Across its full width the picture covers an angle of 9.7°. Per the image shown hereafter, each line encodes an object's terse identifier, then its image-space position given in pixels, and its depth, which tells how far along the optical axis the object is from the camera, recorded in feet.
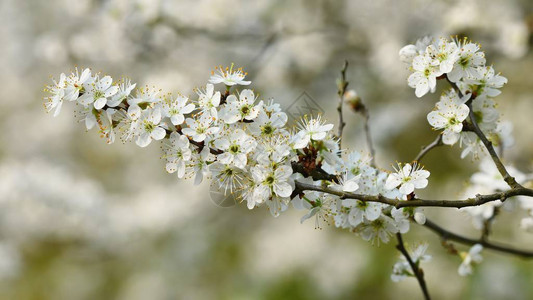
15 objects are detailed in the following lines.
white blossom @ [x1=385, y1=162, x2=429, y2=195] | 3.92
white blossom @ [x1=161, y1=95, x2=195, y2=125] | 3.93
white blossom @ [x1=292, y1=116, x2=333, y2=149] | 3.92
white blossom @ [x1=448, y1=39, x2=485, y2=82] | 3.95
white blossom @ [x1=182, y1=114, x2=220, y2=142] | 3.91
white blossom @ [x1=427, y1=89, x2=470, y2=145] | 3.97
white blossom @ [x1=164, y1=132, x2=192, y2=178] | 3.92
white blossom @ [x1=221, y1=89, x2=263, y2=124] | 3.92
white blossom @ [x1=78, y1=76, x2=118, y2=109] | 3.95
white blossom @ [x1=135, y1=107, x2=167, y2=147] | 3.93
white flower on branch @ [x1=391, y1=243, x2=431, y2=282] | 4.08
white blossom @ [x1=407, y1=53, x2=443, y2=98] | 3.96
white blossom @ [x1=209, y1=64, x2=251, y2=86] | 3.97
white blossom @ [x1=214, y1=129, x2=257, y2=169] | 3.90
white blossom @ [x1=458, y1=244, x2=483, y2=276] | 4.14
